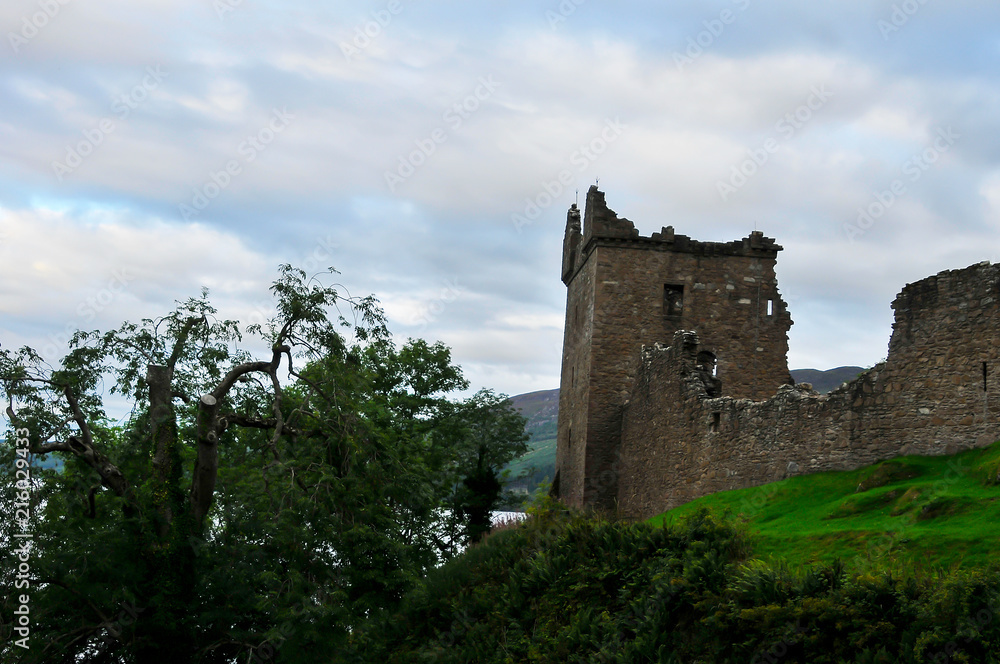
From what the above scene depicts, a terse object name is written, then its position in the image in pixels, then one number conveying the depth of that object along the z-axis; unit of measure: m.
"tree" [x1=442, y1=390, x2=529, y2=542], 34.88
